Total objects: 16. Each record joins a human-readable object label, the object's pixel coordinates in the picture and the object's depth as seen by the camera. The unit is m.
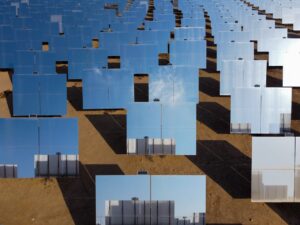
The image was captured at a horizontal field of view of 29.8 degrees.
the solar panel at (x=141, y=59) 20.77
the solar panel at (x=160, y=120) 14.34
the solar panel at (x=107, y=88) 17.55
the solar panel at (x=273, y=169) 11.27
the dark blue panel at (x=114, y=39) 23.88
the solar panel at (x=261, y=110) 15.55
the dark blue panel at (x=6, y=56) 21.87
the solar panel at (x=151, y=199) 10.23
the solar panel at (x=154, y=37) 24.33
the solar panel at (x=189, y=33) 25.66
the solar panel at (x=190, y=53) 21.73
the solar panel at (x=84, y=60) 20.50
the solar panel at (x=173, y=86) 17.67
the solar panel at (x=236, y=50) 21.31
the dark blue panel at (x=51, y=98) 16.84
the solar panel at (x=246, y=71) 18.16
